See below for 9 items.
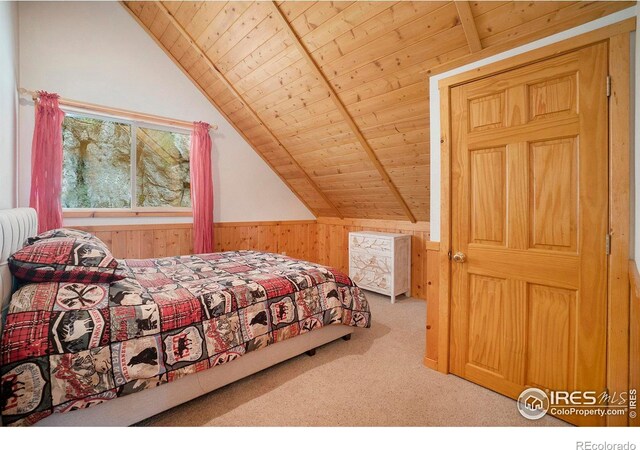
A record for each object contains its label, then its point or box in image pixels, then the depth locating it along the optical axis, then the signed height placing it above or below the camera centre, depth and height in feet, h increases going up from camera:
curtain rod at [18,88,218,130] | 9.37 +4.08
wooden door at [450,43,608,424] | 4.80 -0.15
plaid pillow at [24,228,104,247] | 5.72 -0.32
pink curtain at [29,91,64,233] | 9.25 +1.83
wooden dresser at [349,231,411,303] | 11.96 -1.87
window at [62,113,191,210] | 10.64 +2.22
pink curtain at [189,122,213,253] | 12.55 +1.33
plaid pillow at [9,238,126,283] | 4.71 -0.72
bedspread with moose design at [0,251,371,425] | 4.00 -1.90
